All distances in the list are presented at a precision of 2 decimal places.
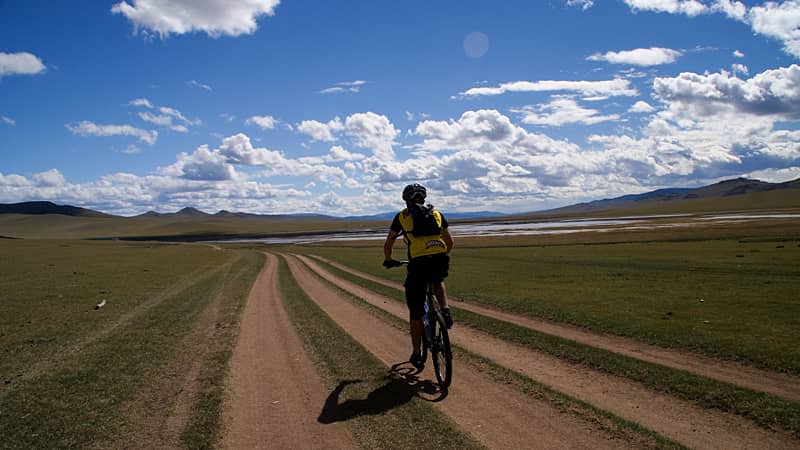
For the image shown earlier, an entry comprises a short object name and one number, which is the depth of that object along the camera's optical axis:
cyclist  8.38
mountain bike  8.35
